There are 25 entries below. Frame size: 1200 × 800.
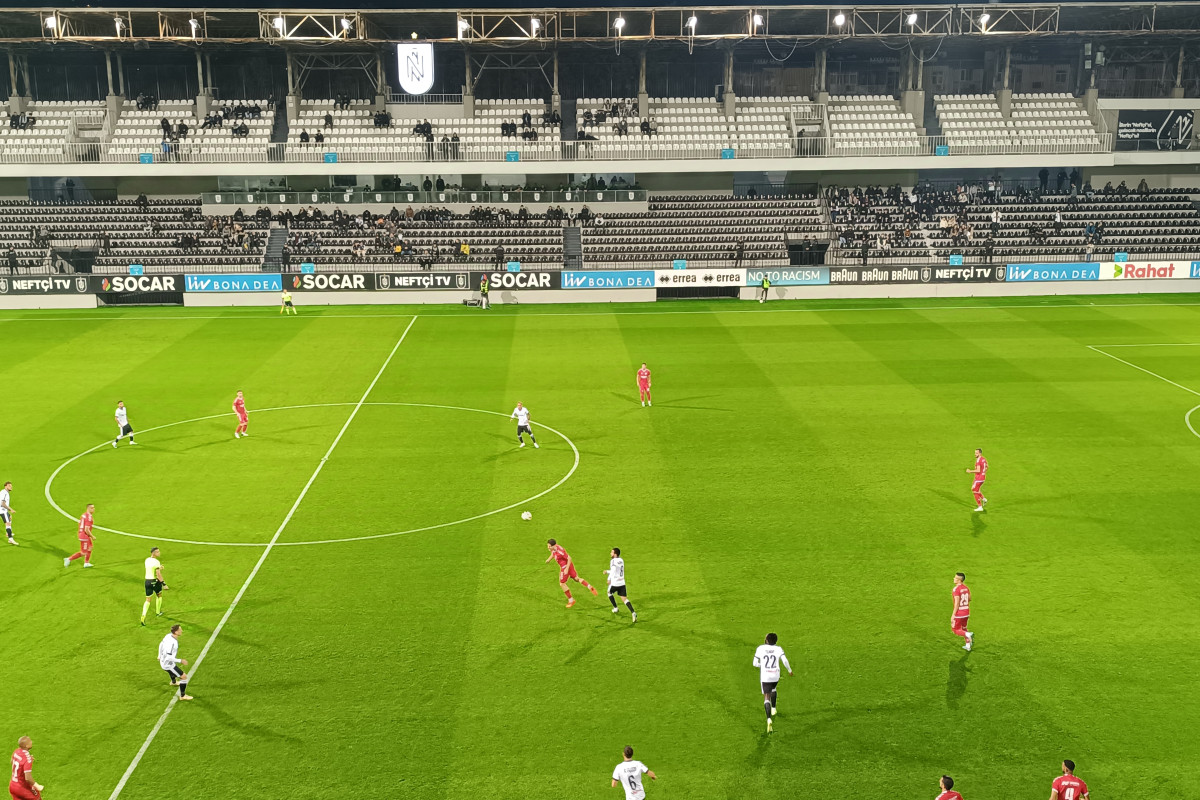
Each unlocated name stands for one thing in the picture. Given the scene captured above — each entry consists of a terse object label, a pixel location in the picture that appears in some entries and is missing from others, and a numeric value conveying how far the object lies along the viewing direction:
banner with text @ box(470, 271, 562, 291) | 50.84
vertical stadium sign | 60.72
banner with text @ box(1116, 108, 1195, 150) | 60.34
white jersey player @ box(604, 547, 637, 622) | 17.14
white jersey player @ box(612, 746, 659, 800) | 11.98
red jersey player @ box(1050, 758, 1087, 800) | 11.46
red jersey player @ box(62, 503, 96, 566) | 19.27
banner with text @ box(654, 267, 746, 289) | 51.41
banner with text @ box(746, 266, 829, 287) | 51.41
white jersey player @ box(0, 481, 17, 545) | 20.75
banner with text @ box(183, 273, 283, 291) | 50.28
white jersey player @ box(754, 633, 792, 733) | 14.16
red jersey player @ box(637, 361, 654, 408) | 30.33
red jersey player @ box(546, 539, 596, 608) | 17.78
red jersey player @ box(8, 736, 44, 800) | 12.06
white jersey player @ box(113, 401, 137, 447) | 27.09
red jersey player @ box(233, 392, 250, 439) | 27.73
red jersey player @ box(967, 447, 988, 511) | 21.66
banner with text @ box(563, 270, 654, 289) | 51.34
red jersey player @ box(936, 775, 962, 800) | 11.24
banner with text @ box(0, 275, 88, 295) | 49.62
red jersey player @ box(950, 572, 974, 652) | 16.05
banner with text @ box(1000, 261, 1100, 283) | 51.50
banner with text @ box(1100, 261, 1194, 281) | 51.53
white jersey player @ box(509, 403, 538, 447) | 26.66
